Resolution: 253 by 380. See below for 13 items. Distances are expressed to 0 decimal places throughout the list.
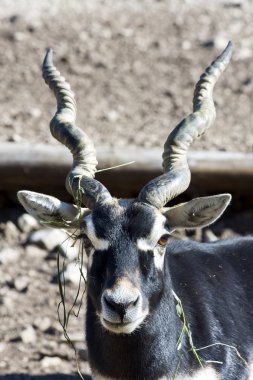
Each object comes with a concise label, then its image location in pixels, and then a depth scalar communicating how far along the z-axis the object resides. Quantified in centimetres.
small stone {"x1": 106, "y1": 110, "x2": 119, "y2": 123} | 1402
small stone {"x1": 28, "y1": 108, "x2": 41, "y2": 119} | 1407
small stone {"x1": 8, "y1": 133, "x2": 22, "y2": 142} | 1297
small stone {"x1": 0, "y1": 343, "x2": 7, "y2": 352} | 978
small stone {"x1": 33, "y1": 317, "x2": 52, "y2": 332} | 1022
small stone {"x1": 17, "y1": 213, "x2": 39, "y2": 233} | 1212
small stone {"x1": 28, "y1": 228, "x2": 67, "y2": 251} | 1173
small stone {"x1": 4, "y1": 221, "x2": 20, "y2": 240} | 1202
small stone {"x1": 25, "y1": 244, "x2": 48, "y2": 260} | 1163
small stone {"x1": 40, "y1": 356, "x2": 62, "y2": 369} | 954
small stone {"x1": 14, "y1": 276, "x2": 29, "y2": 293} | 1094
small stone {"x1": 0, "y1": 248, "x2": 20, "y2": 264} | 1148
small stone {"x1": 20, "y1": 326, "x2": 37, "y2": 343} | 997
